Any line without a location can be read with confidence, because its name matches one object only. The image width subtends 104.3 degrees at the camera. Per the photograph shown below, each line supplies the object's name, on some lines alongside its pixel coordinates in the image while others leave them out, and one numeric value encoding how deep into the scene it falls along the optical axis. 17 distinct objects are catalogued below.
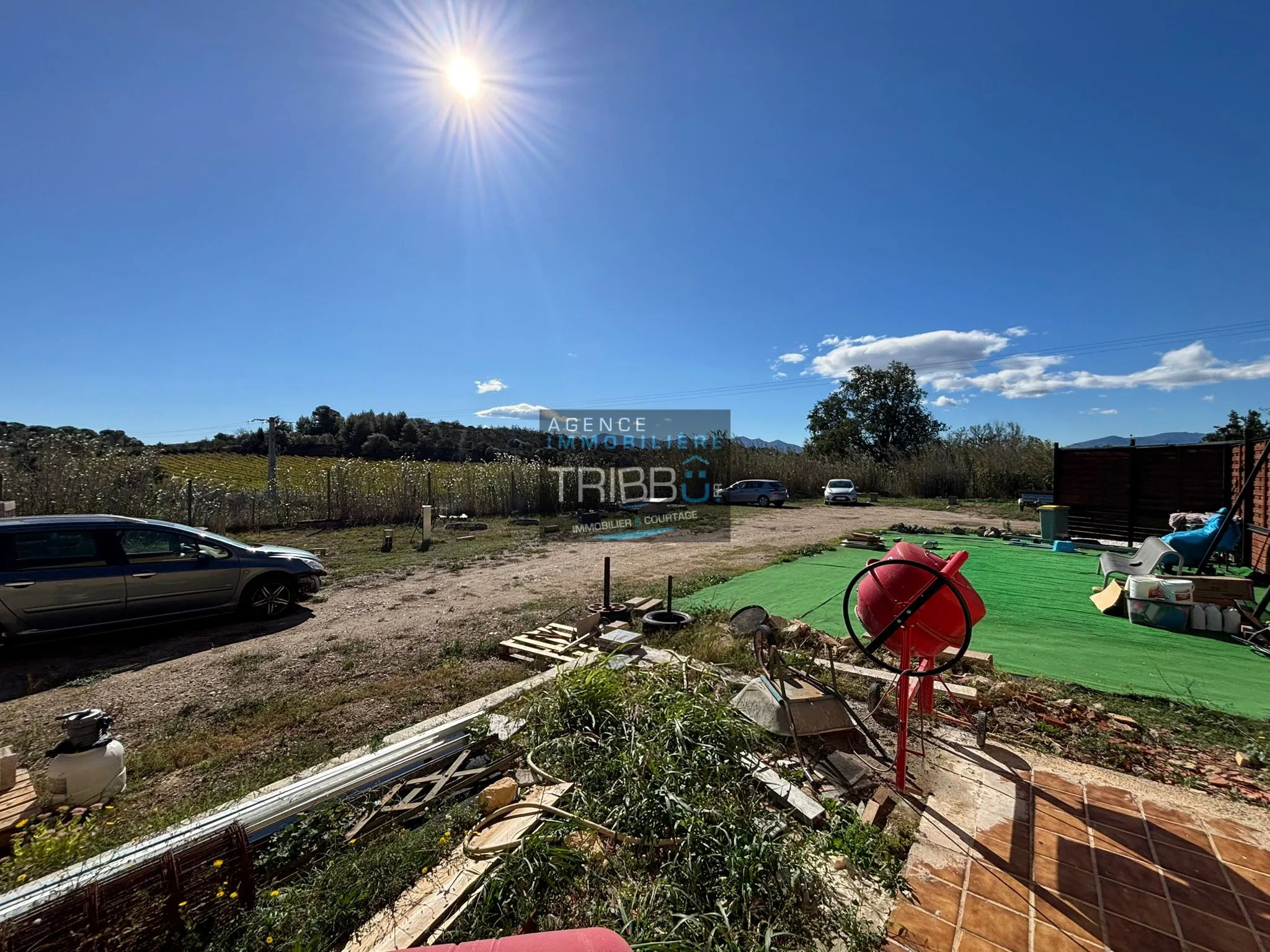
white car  22.44
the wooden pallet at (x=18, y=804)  2.48
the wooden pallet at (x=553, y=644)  4.97
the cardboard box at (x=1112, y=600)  5.87
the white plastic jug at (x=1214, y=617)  5.18
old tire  5.54
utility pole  19.03
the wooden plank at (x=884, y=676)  3.82
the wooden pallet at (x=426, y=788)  2.54
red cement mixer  2.37
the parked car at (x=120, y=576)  4.93
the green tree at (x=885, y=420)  41.03
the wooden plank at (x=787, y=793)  2.52
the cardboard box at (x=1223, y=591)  5.25
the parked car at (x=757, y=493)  21.92
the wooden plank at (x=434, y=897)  1.86
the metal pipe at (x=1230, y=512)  5.80
